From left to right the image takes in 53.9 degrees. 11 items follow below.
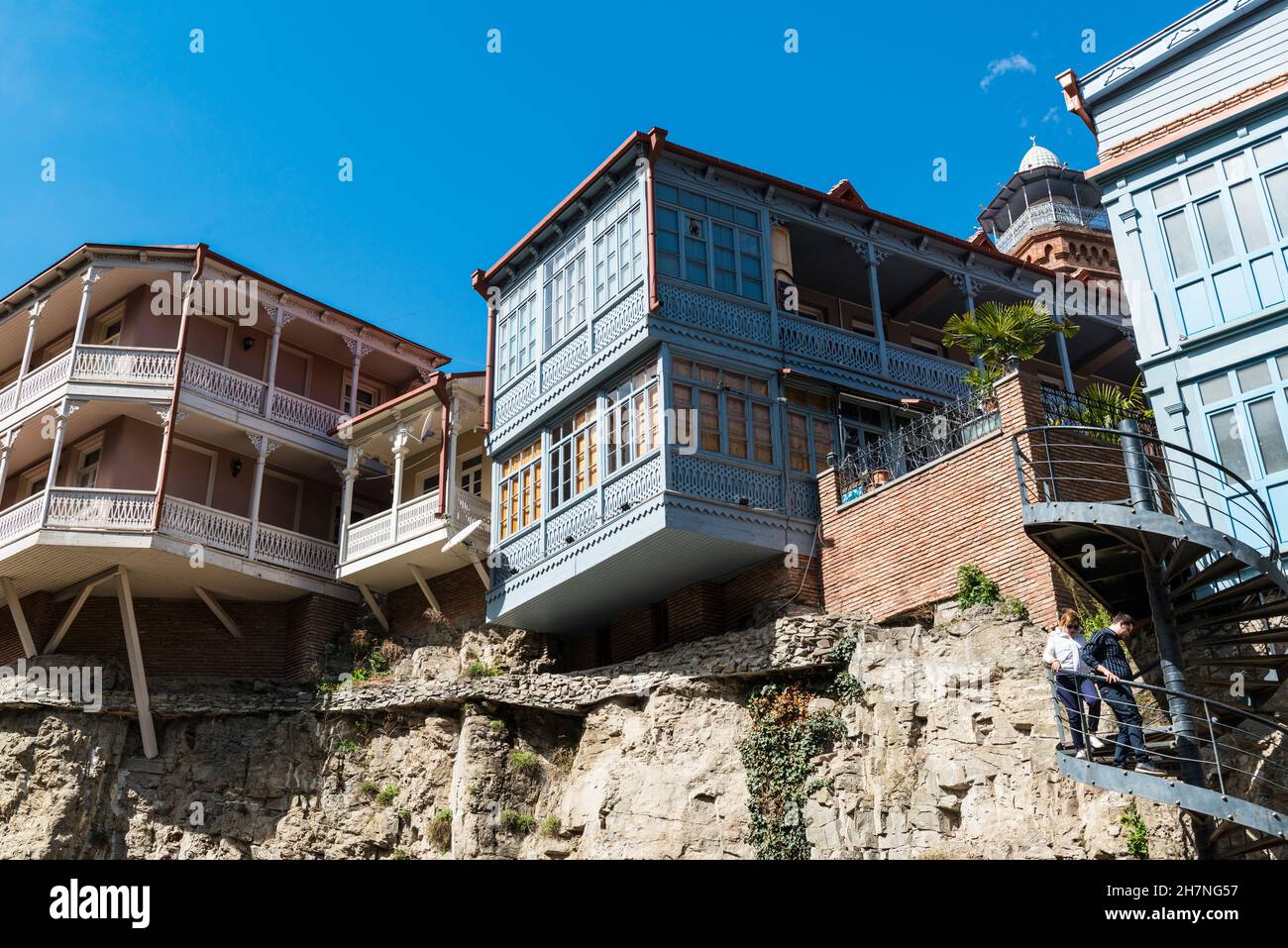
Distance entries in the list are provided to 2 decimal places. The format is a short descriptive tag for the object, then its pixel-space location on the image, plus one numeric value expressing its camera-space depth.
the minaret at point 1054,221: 44.66
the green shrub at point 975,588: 18.70
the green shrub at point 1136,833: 14.69
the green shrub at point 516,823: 22.12
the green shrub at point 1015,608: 17.89
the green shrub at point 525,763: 22.81
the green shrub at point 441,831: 23.02
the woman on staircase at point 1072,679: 14.03
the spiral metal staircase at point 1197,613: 13.72
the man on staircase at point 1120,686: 13.71
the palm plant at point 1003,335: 21.12
